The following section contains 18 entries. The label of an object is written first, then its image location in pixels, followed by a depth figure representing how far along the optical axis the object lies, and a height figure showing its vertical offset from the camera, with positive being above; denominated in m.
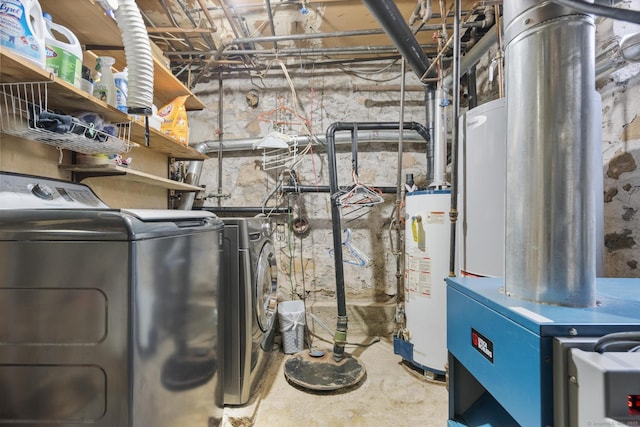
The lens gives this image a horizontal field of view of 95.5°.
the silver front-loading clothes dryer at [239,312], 1.71 -0.58
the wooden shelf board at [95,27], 1.30 +0.94
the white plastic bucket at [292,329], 2.35 -0.92
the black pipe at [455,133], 1.10 +0.34
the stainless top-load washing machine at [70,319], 0.80 -0.29
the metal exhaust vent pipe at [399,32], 1.46 +1.05
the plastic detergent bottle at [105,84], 1.34 +0.62
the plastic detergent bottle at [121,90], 1.40 +0.61
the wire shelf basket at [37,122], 1.07 +0.36
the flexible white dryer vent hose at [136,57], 1.24 +0.70
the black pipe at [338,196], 2.21 +0.15
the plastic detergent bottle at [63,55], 1.09 +0.62
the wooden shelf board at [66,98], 0.92 +0.48
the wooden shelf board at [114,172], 1.40 +0.22
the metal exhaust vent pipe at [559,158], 0.67 +0.14
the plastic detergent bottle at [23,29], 0.89 +0.60
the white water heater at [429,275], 1.89 -0.40
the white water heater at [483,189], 1.27 +0.12
